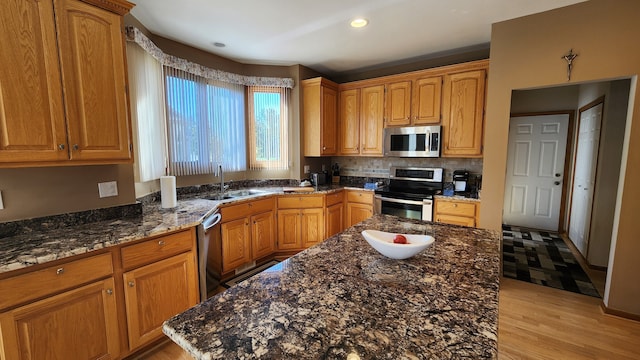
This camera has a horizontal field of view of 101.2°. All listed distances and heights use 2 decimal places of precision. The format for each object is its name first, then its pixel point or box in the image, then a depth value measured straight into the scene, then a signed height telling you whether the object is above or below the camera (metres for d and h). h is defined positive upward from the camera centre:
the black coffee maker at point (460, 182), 3.34 -0.34
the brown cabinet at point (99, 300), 1.32 -0.85
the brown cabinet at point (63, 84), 1.45 +0.44
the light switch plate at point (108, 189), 2.00 -0.26
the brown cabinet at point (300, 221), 3.44 -0.87
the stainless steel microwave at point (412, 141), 3.33 +0.18
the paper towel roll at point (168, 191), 2.35 -0.32
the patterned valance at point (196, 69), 2.27 +1.01
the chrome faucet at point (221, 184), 3.16 -0.35
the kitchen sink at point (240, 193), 3.15 -0.48
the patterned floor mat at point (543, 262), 2.85 -1.36
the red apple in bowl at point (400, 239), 1.27 -0.41
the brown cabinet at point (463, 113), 3.05 +0.50
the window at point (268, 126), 3.75 +0.42
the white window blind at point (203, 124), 2.88 +0.38
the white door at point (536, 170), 4.29 -0.26
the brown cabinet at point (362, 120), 3.79 +0.53
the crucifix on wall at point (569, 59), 2.31 +0.84
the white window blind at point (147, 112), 2.32 +0.41
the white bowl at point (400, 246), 1.19 -0.42
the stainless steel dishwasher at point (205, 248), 2.08 -0.76
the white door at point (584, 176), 3.31 -0.28
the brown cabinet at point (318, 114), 3.76 +0.60
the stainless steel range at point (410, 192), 3.18 -0.49
